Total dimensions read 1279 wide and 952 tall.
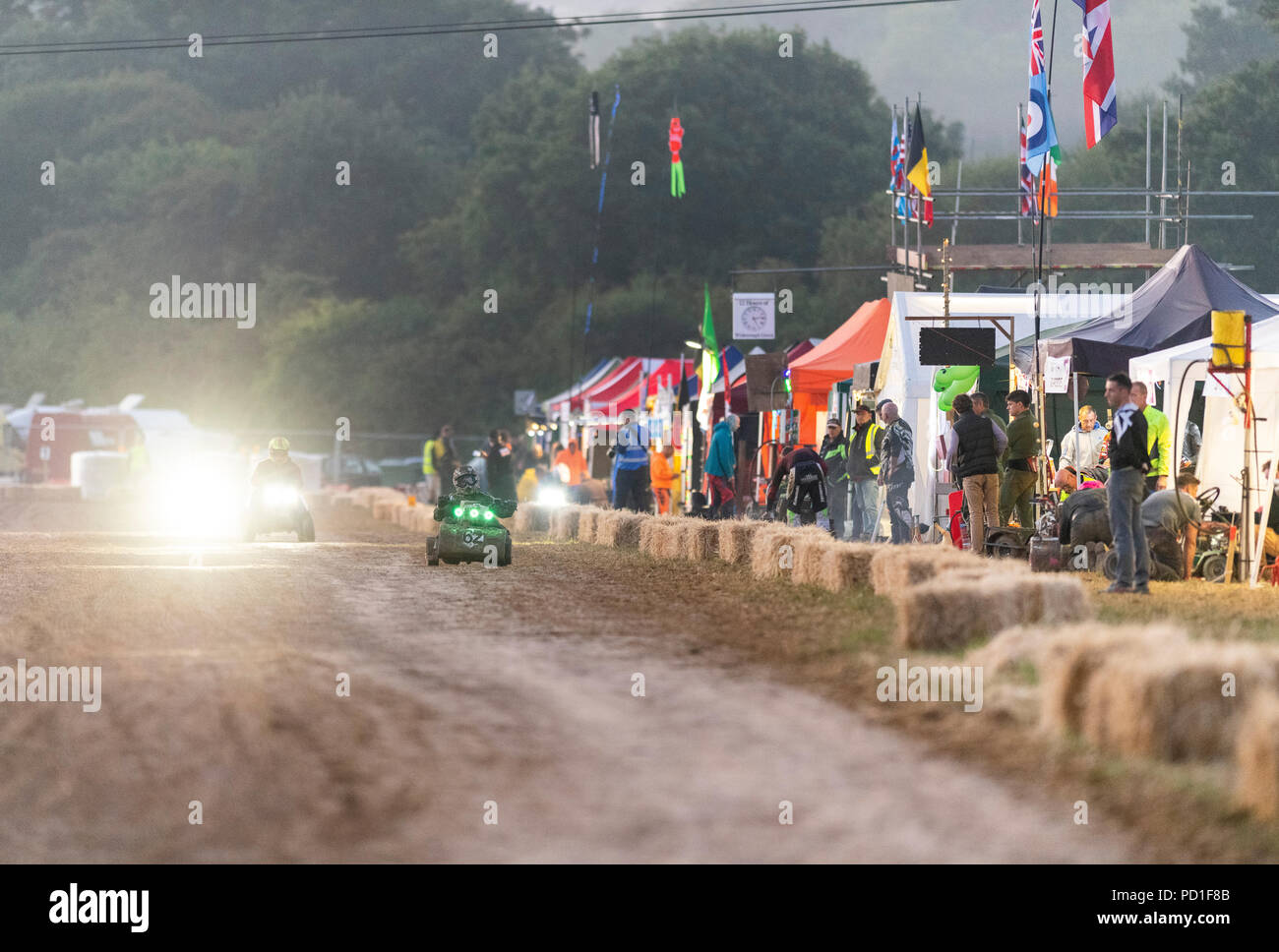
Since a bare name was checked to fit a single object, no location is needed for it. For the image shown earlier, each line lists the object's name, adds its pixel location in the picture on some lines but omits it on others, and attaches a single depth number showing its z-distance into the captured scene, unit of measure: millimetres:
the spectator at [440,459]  35844
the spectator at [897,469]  24016
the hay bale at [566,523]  28575
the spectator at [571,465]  38438
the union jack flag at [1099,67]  24562
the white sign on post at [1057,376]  23328
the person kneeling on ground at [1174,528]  18219
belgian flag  33844
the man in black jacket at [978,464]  20734
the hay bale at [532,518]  30859
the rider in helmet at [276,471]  26672
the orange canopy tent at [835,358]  29984
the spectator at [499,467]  28875
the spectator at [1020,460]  20922
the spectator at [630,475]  32659
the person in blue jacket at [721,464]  29156
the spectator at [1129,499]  16109
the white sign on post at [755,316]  39094
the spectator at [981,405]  21156
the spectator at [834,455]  26889
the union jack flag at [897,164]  41250
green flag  33031
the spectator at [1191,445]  21484
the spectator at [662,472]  32250
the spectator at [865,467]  25156
